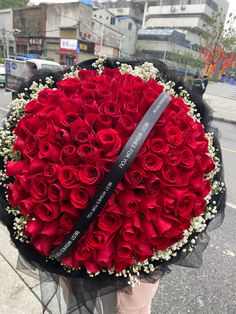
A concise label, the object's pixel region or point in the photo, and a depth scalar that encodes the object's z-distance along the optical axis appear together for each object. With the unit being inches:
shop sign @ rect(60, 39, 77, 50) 937.3
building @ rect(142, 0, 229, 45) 1688.8
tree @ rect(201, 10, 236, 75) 854.9
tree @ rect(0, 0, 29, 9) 1560.5
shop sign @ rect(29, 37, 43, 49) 1048.3
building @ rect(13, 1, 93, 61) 968.7
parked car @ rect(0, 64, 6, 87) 471.8
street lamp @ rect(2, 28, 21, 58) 1043.0
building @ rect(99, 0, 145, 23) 1989.5
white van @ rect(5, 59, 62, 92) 330.5
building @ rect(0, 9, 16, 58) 1166.1
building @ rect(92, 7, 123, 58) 1048.1
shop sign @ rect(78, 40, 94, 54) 957.0
